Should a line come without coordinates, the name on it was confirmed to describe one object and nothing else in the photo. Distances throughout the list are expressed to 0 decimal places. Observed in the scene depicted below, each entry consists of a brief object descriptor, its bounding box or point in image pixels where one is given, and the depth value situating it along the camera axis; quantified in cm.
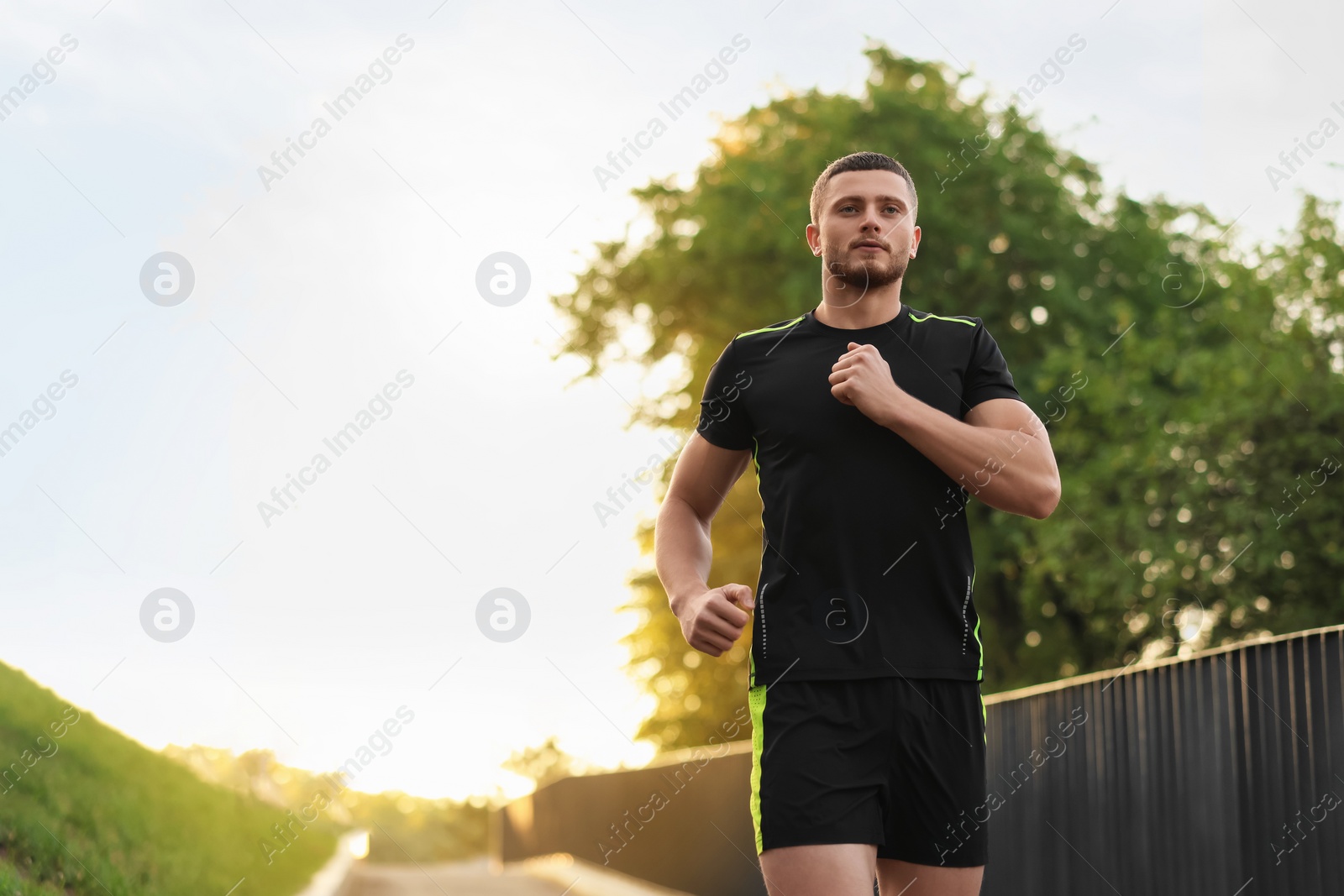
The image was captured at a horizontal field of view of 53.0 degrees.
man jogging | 275
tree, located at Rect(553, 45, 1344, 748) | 1767
